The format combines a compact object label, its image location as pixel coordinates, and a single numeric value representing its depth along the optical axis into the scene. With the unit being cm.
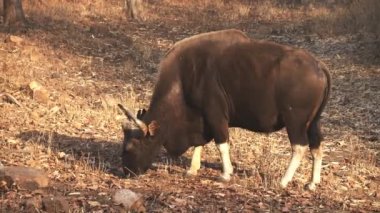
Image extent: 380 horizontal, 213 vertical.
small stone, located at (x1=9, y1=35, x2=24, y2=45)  1606
